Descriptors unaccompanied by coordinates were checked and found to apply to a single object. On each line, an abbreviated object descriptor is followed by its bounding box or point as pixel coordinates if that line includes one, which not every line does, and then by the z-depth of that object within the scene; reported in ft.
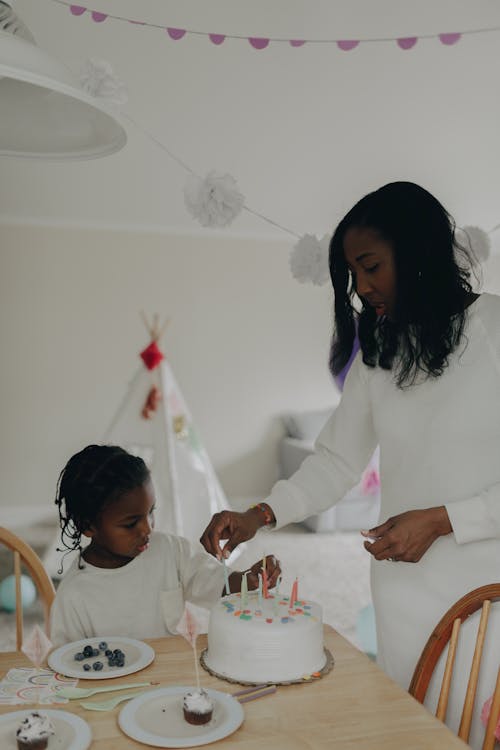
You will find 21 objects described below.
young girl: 5.02
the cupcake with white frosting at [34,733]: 3.05
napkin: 3.61
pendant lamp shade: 3.66
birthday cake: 3.77
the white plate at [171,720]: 3.15
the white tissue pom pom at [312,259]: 7.16
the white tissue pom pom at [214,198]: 6.70
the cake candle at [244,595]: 4.15
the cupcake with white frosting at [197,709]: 3.30
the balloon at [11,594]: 11.33
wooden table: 3.13
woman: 4.23
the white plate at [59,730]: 3.12
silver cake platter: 3.74
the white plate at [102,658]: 3.88
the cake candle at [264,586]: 4.32
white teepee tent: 13.38
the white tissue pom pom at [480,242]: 7.00
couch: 16.78
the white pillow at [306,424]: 18.71
